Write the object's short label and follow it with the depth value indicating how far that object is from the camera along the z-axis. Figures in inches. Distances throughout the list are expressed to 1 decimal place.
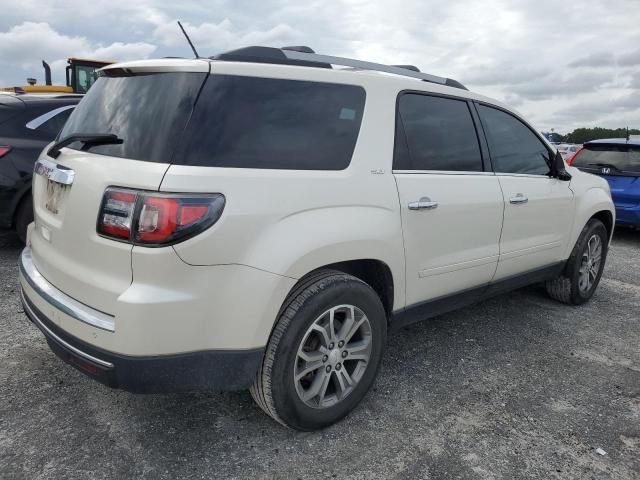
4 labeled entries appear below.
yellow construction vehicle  476.7
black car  190.5
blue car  293.1
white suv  78.4
